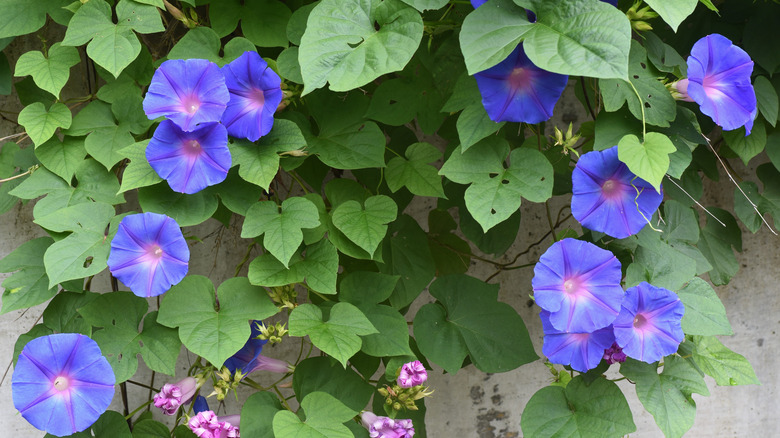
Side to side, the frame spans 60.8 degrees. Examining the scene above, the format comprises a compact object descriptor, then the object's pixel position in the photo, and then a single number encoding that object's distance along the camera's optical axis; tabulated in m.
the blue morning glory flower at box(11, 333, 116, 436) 1.19
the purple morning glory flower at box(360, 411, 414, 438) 1.33
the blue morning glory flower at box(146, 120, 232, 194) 1.20
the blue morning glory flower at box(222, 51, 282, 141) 1.22
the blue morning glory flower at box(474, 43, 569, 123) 1.14
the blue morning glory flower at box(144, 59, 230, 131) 1.20
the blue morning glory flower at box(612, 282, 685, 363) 1.22
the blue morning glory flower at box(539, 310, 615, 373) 1.24
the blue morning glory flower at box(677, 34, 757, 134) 1.21
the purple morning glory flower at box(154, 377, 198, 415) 1.33
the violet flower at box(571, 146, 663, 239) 1.20
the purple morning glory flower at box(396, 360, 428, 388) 1.31
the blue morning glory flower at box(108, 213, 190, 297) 1.20
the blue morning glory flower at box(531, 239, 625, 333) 1.19
